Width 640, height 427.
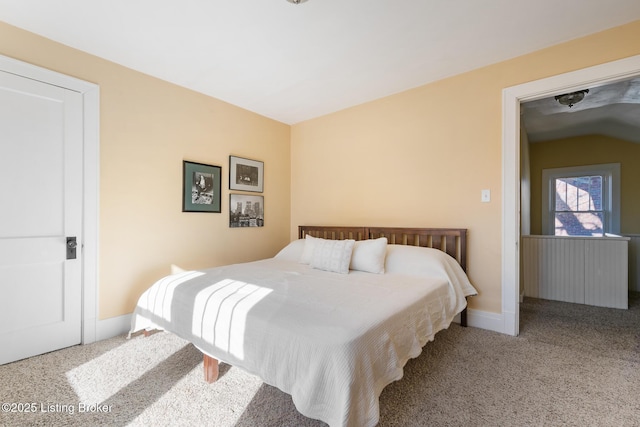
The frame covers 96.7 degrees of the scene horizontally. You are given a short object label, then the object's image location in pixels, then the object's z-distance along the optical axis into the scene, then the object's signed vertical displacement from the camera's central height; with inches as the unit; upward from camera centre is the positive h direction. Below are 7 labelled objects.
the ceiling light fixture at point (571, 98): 114.6 +48.3
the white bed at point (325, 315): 48.7 -22.7
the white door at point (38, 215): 81.8 -0.1
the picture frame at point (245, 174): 137.4 +20.4
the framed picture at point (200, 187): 120.1 +12.1
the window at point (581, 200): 182.4 +9.7
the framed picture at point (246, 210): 138.6 +2.3
